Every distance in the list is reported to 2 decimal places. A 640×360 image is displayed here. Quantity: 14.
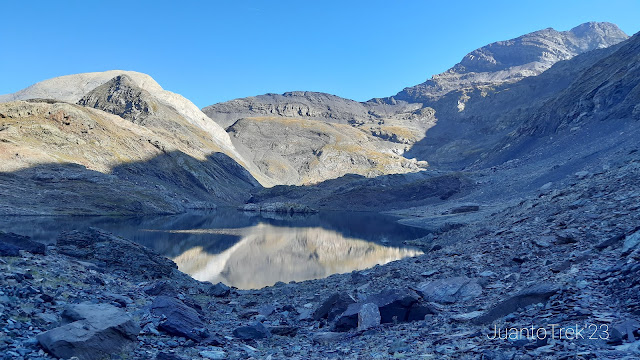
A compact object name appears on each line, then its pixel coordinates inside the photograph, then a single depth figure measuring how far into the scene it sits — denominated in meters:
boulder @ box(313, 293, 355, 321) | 14.35
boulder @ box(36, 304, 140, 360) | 7.29
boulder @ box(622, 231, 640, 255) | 11.35
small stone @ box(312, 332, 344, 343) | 11.73
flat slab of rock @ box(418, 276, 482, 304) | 13.86
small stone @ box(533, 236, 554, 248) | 16.83
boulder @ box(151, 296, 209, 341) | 10.63
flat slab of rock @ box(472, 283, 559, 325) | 9.76
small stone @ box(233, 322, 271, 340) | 12.33
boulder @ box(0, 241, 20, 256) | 13.38
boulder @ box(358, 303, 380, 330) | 12.05
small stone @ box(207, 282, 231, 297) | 21.05
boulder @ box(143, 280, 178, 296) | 16.74
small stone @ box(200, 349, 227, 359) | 9.63
